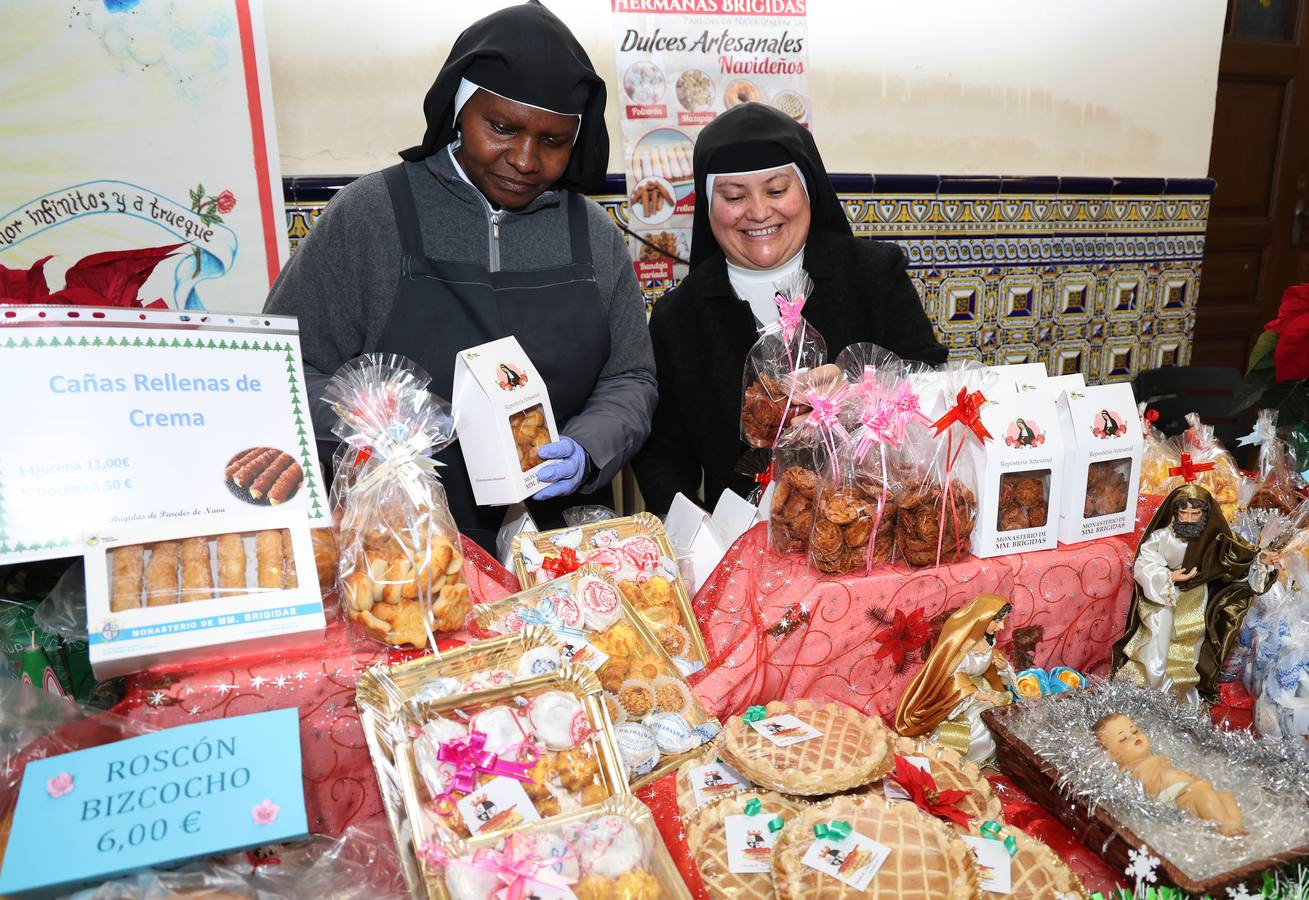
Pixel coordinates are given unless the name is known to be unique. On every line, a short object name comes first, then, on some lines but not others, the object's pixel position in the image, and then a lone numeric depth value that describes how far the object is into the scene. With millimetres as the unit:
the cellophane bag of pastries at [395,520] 1413
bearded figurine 1756
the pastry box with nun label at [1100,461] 1835
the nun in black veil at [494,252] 2029
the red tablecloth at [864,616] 1750
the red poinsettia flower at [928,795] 1424
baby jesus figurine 1395
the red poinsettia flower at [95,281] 1477
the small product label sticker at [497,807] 1221
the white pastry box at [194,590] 1242
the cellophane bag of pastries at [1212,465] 2287
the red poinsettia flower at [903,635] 1776
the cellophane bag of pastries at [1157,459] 2398
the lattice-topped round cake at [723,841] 1310
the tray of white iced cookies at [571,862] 1136
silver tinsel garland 1339
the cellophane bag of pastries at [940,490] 1777
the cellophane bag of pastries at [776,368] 2150
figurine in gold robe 1696
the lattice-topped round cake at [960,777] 1462
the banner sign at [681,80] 3830
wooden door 5445
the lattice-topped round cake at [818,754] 1441
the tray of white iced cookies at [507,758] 1225
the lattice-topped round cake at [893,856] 1239
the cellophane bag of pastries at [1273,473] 2299
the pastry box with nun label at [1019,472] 1777
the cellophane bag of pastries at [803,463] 1821
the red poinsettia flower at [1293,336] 2168
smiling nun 2648
